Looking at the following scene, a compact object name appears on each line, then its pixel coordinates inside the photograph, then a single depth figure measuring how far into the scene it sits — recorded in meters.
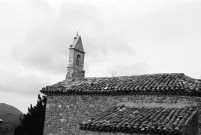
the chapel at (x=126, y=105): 10.66
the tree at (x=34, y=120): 20.80
